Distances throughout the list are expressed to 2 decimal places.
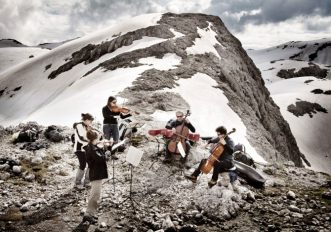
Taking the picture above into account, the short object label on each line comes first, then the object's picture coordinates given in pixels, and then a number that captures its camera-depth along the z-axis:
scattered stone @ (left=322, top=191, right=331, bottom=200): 12.70
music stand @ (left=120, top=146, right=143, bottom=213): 11.60
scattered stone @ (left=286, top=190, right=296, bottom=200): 12.69
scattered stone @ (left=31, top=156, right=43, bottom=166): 14.69
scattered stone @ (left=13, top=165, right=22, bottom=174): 13.73
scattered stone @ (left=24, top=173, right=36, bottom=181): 13.34
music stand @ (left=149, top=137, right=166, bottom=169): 15.34
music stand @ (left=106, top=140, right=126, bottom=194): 13.48
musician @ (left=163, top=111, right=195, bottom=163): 14.72
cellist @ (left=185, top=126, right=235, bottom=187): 12.56
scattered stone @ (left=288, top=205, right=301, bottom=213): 11.70
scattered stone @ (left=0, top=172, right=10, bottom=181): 13.25
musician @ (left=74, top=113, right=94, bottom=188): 11.65
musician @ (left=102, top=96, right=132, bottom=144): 15.91
